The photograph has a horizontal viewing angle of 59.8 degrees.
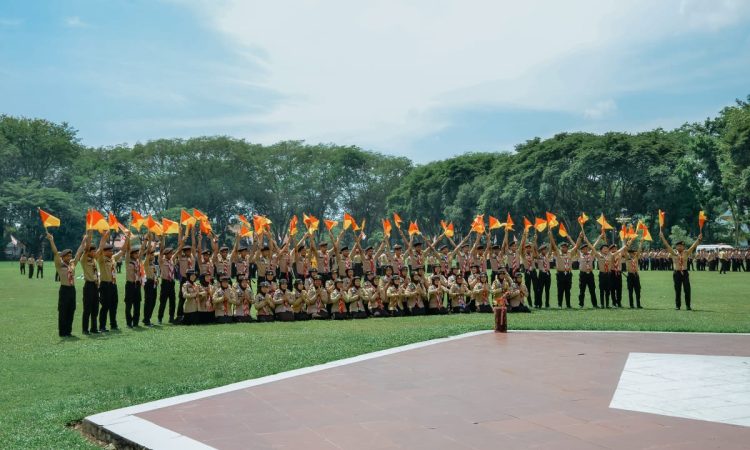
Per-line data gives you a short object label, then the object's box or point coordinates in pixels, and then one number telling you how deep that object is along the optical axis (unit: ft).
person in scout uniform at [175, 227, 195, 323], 50.61
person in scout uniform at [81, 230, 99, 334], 41.14
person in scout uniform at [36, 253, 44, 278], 121.48
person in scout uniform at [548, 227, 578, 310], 57.62
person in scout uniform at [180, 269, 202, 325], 46.80
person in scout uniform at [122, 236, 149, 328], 44.77
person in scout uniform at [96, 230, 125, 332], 42.68
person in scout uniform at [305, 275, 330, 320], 50.88
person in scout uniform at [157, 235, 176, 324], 47.60
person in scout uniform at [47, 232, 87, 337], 39.42
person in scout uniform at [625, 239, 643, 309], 56.90
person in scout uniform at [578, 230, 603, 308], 57.47
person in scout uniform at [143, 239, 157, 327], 46.32
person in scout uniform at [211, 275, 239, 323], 47.83
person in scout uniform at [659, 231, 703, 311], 53.67
